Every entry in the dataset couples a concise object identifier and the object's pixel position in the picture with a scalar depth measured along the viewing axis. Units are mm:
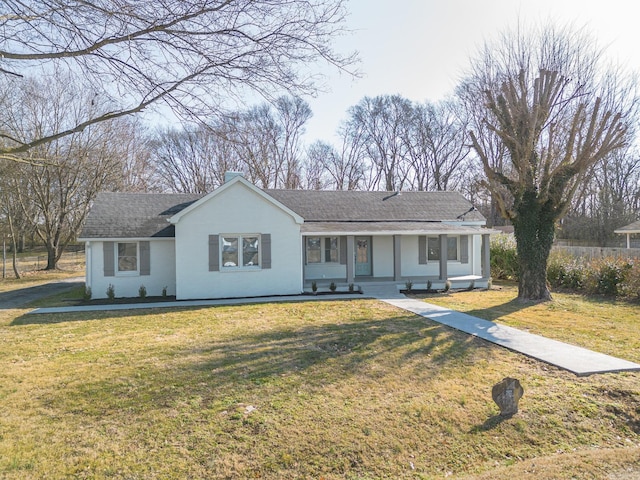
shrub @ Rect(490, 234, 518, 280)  20781
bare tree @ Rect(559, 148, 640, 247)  36281
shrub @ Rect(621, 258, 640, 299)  13922
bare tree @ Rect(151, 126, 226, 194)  38375
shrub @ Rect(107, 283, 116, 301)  15188
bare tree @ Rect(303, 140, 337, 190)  41722
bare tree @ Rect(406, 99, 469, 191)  41062
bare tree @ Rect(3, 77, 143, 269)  23891
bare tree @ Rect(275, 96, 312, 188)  37844
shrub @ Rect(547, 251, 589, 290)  16797
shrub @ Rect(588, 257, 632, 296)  14914
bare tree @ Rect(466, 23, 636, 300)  12914
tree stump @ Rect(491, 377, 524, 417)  5121
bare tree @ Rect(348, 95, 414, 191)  41719
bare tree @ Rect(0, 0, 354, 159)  5203
